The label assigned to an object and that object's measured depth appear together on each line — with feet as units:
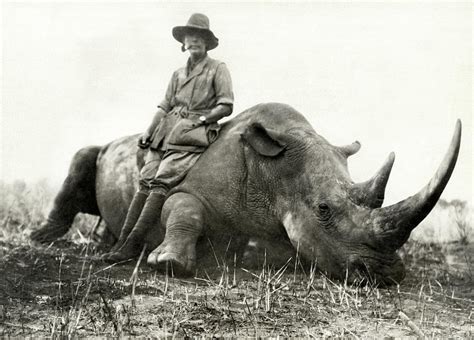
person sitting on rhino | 19.48
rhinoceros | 15.35
